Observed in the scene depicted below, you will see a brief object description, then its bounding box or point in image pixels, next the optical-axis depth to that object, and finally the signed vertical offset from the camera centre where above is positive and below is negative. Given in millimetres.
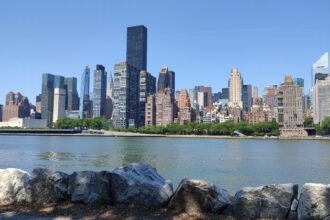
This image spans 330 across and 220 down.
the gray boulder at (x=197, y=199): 13000 -2241
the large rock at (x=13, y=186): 14562 -2150
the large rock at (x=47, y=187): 14492 -2138
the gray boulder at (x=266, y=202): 12573 -2245
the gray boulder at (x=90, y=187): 14055 -2072
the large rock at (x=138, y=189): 13672 -2084
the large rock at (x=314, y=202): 11875 -2114
